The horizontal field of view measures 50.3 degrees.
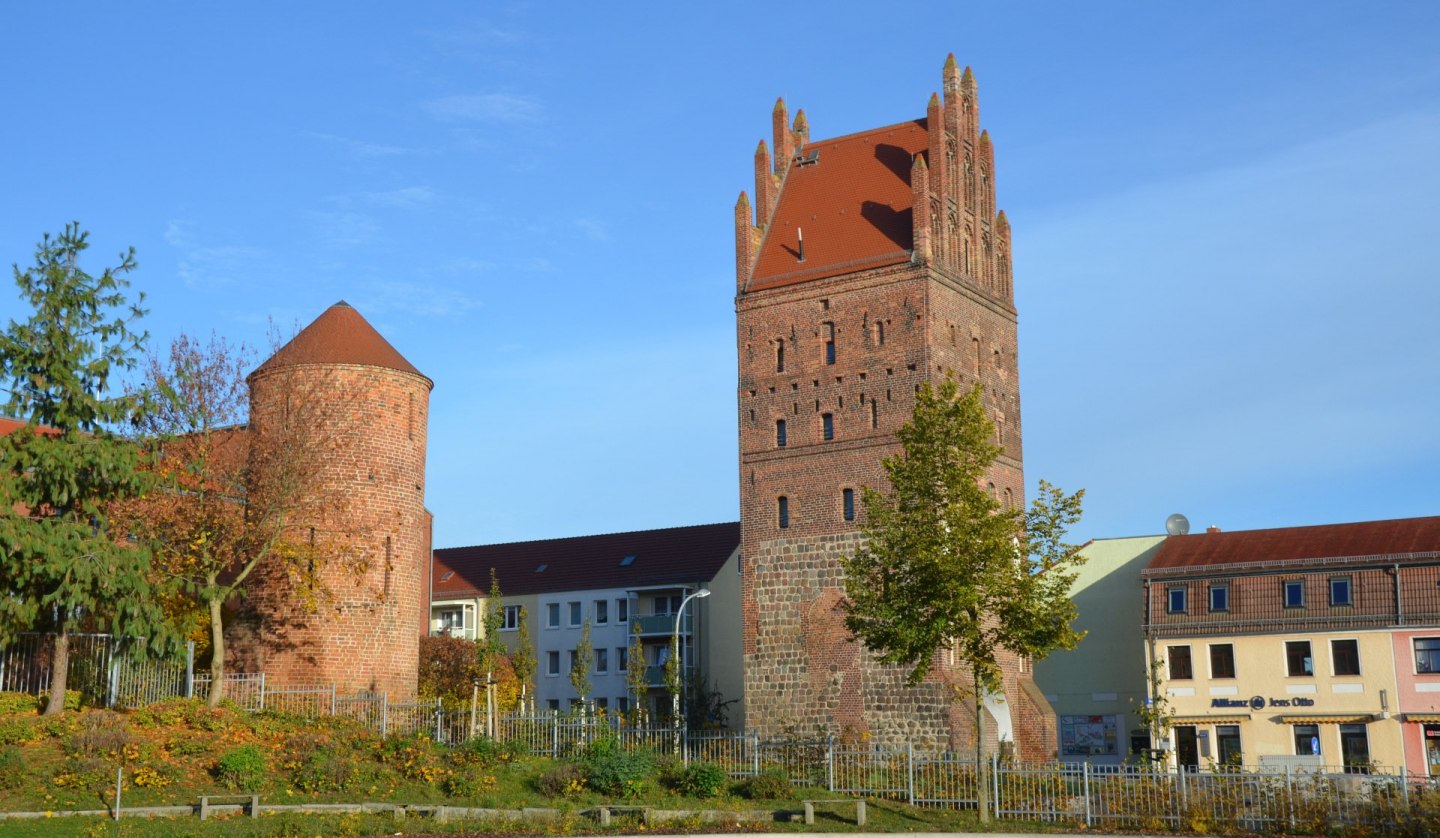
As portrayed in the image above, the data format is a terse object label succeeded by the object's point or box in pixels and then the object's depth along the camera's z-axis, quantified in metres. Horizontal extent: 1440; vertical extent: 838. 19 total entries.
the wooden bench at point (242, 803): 26.95
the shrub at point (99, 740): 29.95
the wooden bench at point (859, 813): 29.09
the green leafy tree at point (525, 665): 59.55
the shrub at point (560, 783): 31.39
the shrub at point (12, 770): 28.09
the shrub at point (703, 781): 31.72
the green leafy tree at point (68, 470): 32.62
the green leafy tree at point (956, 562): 31.59
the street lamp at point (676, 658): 47.74
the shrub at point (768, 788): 31.89
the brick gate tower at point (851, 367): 49.03
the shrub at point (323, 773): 30.08
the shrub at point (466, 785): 30.97
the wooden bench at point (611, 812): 28.22
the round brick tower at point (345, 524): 42.56
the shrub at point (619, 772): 31.44
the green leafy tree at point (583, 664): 60.34
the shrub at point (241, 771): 29.59
